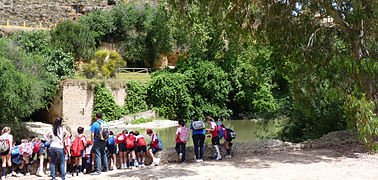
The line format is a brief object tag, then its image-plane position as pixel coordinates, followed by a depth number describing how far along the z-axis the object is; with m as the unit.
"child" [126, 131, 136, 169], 7.71
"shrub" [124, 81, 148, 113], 27.45
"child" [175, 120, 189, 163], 7.73
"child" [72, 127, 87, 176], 7.22
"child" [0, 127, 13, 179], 7.09
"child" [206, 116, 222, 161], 8.00
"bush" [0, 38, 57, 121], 17.55
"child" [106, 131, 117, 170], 7.65
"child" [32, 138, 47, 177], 7.30
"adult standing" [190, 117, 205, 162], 7.86
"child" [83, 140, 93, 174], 7.52
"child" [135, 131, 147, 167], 7.82
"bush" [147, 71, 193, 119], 28.02
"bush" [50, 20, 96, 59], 31.36
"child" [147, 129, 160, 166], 7.75
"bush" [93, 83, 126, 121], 25.91
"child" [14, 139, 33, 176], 7.55
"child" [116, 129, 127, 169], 7.76
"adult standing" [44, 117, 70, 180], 6.39
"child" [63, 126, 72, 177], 7.16
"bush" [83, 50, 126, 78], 28.42
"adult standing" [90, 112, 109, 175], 7.06
